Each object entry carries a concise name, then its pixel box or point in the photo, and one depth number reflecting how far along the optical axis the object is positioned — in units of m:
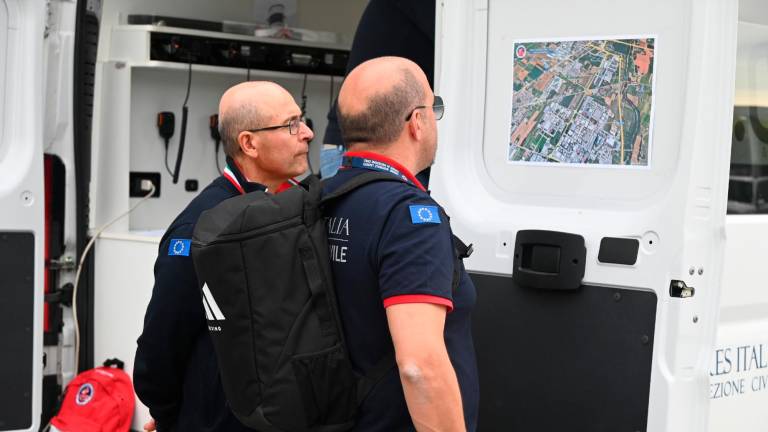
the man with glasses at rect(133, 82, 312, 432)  2.62
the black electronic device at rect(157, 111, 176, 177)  5.24
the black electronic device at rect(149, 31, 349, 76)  5.06
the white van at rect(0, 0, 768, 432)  2.62
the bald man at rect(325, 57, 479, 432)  2.04
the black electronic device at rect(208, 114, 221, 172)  5.39
